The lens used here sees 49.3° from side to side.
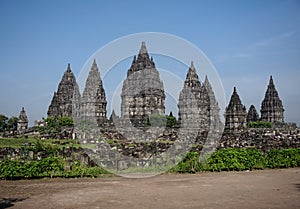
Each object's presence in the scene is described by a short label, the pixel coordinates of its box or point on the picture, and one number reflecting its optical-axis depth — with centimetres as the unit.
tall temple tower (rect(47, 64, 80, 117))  6209
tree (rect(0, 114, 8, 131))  6619
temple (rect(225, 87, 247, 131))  5597
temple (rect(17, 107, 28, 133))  5975
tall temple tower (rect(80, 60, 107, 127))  5331
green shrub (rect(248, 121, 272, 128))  6171
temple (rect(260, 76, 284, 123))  6550
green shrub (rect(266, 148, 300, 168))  1842
